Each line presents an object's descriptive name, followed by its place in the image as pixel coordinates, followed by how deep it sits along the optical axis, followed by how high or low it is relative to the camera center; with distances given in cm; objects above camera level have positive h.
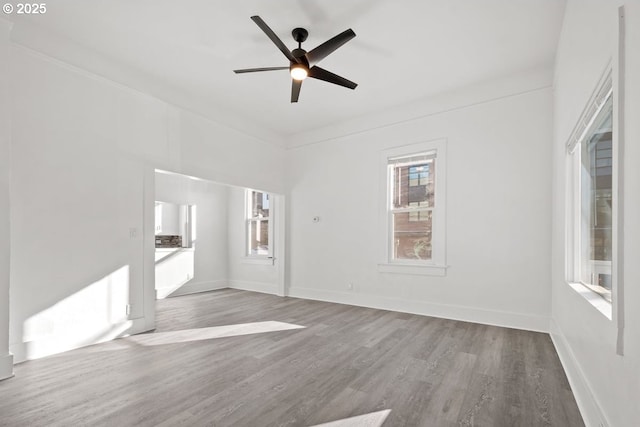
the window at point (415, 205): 469 +17
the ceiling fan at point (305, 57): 278 +147
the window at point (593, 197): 191 +14
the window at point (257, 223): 698 -17
